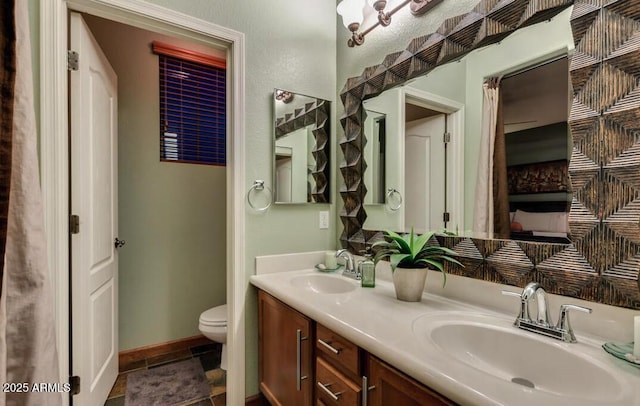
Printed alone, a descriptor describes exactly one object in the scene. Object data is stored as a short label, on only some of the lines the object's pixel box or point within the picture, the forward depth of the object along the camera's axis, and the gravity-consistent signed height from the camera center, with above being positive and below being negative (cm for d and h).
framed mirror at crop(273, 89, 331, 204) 172 +32
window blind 238 +74
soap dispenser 142 -35
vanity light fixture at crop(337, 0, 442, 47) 154 +101
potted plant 117 -24
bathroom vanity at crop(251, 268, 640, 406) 65 -41
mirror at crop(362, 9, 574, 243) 99 +27
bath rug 177 -118
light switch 191 -12
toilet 196 -85
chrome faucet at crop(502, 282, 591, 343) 83 -35
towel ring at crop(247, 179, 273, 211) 164 +6
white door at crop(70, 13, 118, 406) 139 -9
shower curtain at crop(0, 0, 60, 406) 40 -4
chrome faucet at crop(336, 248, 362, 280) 162 -36
